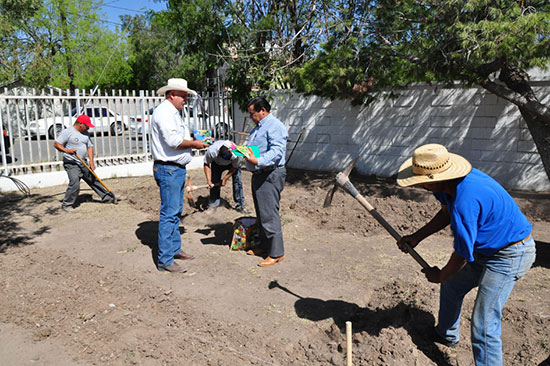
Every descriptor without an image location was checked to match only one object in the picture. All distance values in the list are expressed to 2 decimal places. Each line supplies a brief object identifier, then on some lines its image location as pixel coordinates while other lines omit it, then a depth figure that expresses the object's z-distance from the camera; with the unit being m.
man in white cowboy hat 4.79
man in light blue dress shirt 5.06
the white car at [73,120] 9.95
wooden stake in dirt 2.77
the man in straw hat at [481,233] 2.71
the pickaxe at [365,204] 3.38
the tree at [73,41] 23.02
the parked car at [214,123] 12.59
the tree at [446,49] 5.77
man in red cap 7.76
